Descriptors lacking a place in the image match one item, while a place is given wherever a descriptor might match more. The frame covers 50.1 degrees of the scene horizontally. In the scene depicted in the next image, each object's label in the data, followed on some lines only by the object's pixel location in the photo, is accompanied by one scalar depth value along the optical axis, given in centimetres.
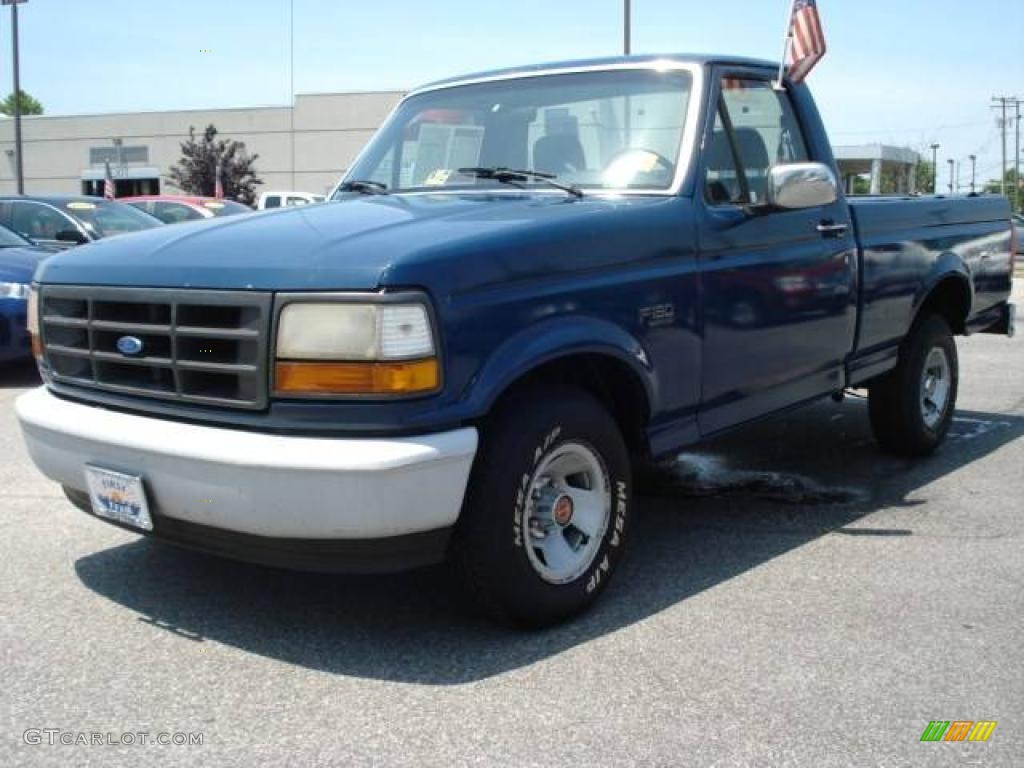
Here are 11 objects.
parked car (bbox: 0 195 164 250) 1141
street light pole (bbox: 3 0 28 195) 3086
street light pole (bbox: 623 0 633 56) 1972
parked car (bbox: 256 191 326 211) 2296
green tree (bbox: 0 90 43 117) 10356
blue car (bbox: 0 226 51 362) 848
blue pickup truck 314
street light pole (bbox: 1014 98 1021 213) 8898
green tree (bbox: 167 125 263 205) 4372
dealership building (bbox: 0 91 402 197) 4650
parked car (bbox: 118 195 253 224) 1736
